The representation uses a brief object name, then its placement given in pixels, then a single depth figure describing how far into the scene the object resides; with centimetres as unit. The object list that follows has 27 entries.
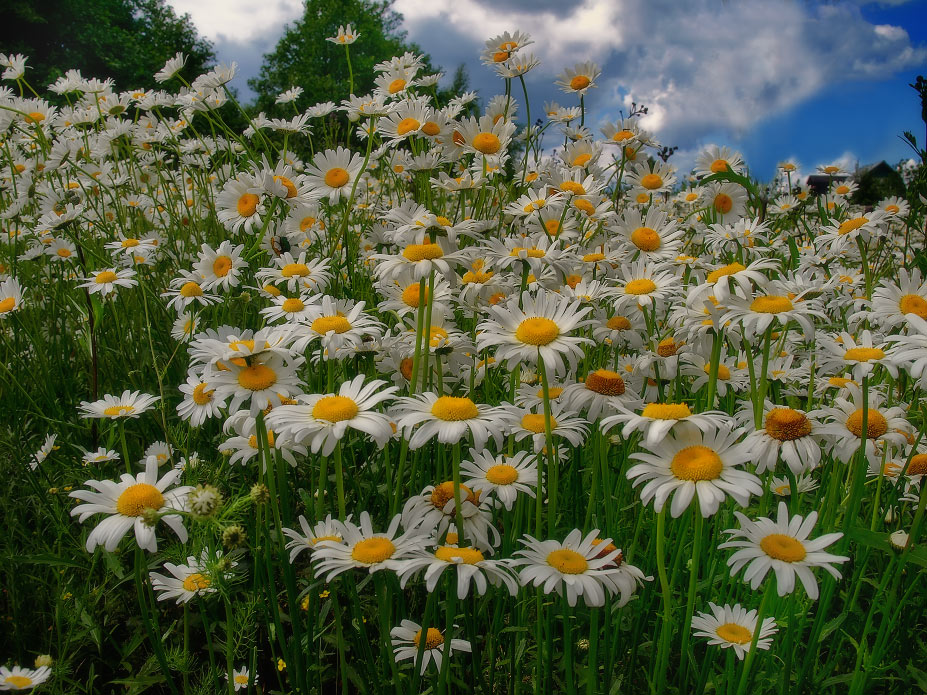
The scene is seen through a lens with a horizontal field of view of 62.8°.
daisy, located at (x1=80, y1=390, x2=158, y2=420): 43
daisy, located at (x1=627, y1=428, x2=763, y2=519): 28
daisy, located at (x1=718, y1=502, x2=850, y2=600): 28
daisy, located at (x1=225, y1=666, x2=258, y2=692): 37
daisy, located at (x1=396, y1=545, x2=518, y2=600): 28
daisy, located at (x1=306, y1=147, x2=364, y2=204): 60
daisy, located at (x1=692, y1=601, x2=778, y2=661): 33
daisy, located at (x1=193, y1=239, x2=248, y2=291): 53
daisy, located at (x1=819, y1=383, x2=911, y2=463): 36
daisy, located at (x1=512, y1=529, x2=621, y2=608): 29
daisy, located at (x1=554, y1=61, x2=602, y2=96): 74
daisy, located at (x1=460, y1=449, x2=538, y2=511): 35
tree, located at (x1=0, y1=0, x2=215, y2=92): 1775
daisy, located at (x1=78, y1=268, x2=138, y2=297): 55
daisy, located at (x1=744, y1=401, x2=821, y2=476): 34
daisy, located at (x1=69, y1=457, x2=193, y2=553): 30
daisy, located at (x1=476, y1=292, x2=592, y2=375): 33
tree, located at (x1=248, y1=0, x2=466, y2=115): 2338
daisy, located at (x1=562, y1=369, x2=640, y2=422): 37
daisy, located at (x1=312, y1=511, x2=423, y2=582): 29
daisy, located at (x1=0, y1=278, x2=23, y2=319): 55
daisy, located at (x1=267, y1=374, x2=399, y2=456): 30
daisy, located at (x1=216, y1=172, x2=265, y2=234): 55
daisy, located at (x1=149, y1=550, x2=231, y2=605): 34
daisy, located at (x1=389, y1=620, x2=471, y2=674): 33
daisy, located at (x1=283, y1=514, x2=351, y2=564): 31
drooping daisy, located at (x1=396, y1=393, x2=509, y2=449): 30
